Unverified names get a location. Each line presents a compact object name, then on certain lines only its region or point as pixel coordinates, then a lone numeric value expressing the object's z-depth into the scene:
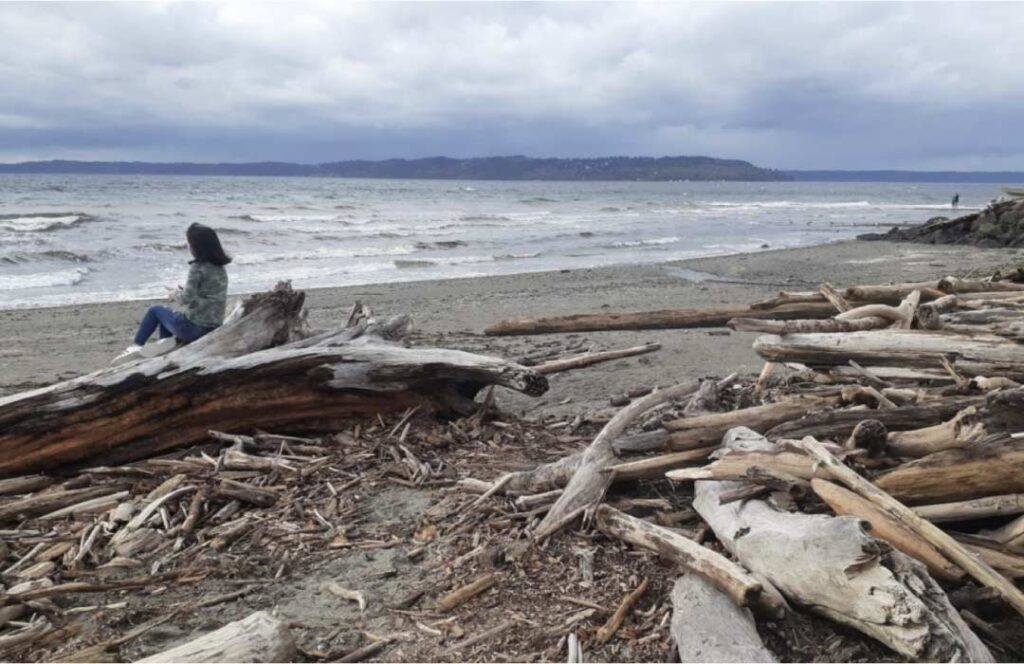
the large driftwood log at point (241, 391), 5.07
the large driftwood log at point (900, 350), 5.00
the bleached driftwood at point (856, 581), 2.69
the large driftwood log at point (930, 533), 3.08
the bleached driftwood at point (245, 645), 2.90
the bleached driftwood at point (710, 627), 2.84
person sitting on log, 6.78
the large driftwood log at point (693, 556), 3.06
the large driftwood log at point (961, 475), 3.54
